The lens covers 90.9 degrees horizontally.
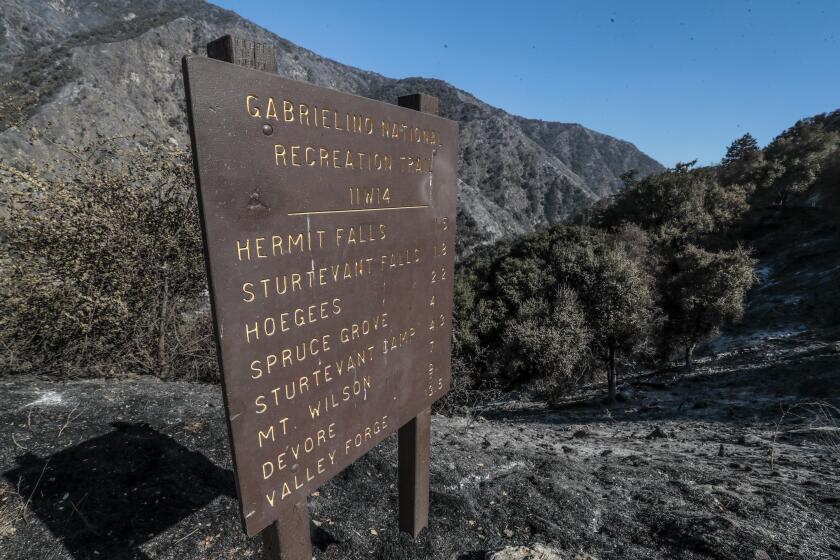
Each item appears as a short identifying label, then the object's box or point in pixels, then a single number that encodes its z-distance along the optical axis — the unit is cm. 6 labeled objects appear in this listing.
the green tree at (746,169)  3612
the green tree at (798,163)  3253
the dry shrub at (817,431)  566
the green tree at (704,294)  1617
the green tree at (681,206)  2775
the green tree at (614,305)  1440
